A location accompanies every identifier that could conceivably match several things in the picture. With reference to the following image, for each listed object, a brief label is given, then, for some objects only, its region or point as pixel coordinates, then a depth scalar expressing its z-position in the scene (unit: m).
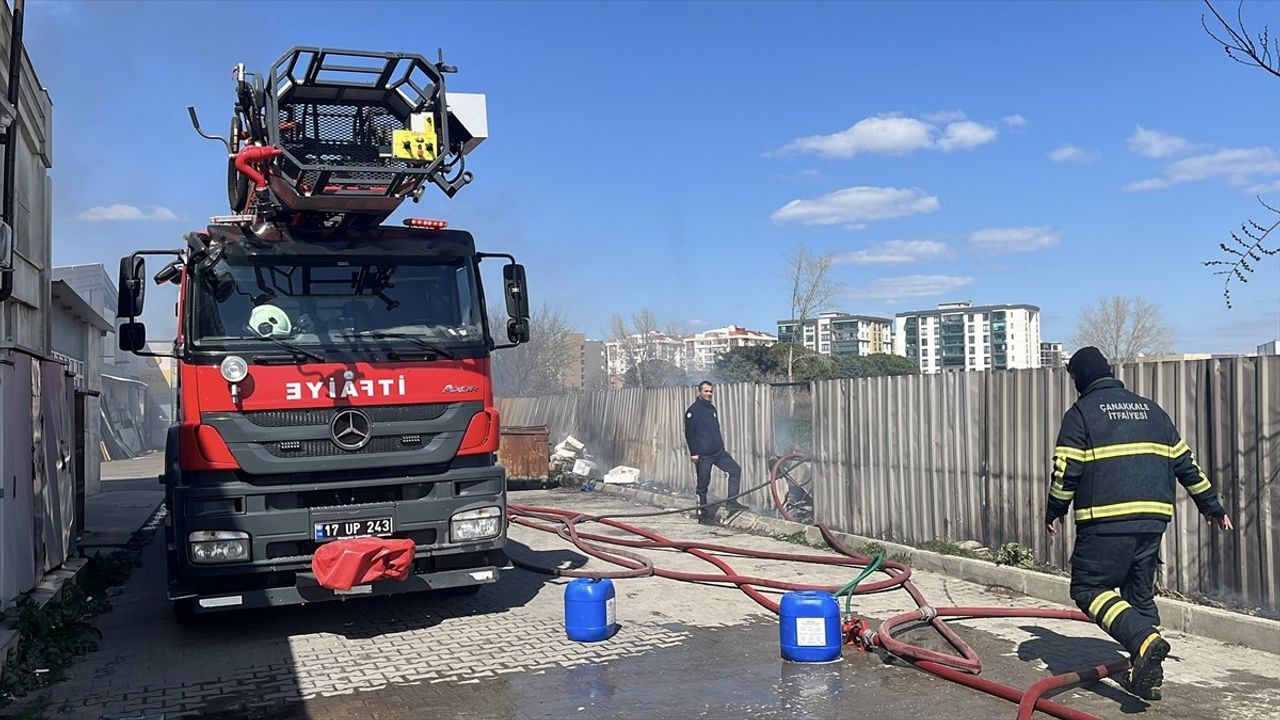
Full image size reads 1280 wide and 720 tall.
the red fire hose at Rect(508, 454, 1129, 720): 5.17
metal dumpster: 19.38
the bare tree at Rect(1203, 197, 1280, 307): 5.19
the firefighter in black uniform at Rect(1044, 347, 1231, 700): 5.26
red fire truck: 6.58
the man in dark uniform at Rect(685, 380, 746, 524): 13.55
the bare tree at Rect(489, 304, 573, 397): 57.78
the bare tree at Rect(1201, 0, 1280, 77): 4.88
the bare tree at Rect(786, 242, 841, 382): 35.69
